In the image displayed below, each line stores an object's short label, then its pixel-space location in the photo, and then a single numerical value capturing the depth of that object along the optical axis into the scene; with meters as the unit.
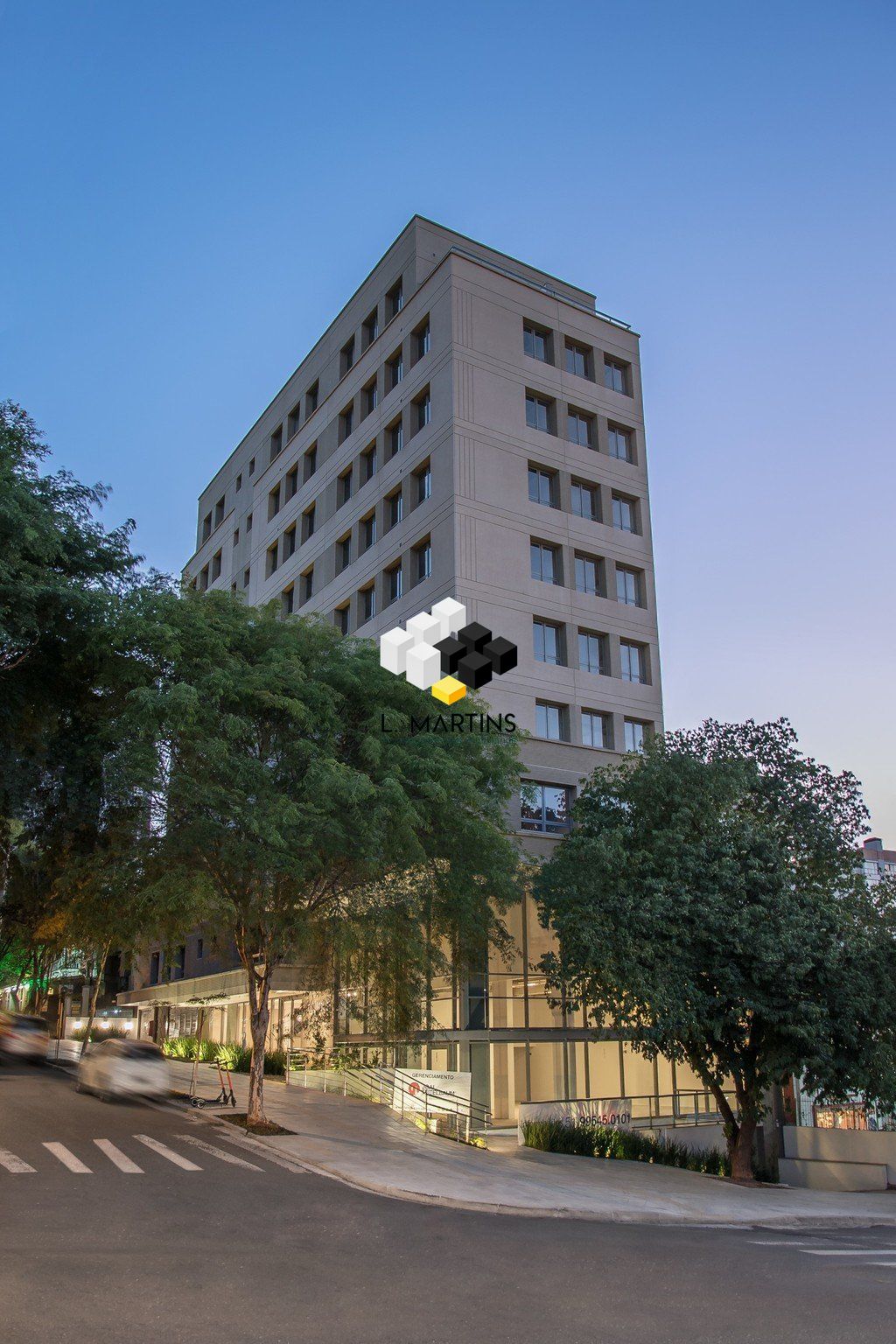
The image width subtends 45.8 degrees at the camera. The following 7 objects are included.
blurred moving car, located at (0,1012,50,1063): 46.41
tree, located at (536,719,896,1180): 22.75
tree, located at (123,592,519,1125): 20.95
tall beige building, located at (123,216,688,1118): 32.06
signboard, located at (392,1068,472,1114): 26.70
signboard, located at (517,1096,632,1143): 27.44
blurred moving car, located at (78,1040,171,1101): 28.08
